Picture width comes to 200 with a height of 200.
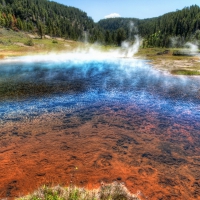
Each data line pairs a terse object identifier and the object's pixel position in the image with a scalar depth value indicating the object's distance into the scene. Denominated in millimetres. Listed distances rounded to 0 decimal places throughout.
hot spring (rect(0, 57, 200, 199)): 7072
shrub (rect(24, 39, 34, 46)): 83750
